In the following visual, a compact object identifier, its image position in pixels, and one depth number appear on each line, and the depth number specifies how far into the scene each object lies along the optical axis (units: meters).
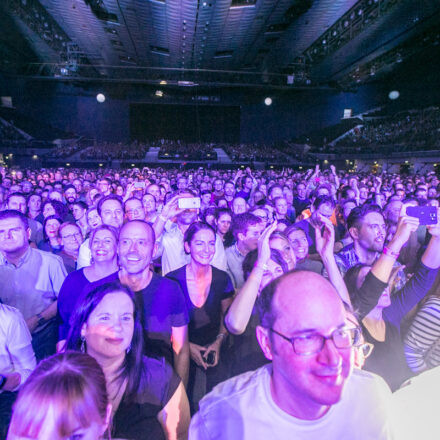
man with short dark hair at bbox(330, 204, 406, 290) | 2.77
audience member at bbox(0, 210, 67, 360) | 2.48
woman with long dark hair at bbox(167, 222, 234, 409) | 2.24
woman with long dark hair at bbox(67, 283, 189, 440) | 1.45
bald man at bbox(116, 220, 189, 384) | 1.95
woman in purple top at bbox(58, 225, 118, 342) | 2.13
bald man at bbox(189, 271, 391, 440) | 1.02
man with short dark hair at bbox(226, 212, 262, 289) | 2.94
